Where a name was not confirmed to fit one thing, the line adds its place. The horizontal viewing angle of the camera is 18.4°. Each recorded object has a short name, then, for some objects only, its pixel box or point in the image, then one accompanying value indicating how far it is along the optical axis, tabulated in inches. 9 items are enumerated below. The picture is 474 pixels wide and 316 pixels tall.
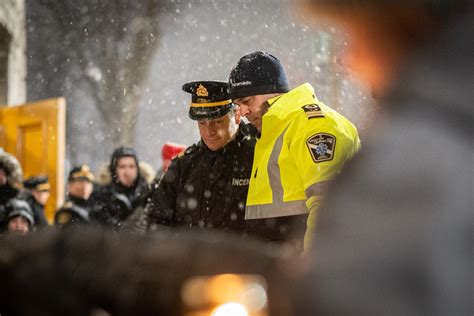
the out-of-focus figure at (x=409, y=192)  52.9
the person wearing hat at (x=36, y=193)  487.0
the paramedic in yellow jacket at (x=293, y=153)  212.5
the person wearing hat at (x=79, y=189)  456.7
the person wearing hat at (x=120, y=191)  427.9
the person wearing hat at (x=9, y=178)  458.9
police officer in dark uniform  279.9
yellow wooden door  681.0
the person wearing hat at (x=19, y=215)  413.3
